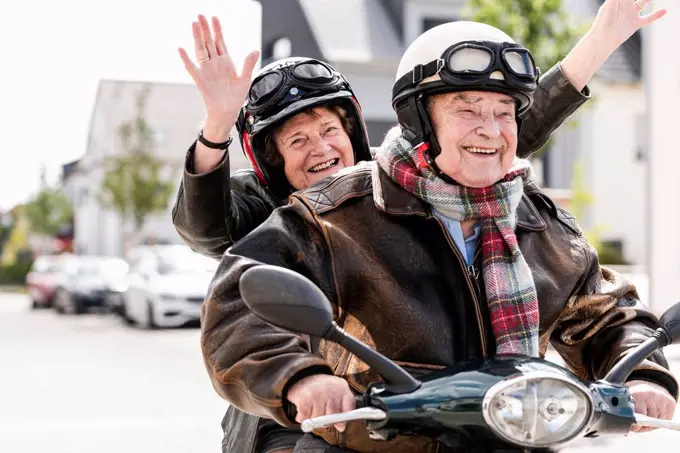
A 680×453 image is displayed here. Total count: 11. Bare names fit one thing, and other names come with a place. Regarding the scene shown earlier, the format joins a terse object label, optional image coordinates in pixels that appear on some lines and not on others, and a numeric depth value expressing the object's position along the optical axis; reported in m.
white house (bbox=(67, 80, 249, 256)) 52.13
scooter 1.96
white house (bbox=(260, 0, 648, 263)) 30.45
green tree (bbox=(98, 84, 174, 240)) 42.69
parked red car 34.84
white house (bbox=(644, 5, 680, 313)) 16.84
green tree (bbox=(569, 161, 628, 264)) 24.99
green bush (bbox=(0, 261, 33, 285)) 66.69
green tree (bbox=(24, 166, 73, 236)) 73.69
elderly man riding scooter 2.36
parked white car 20.47
